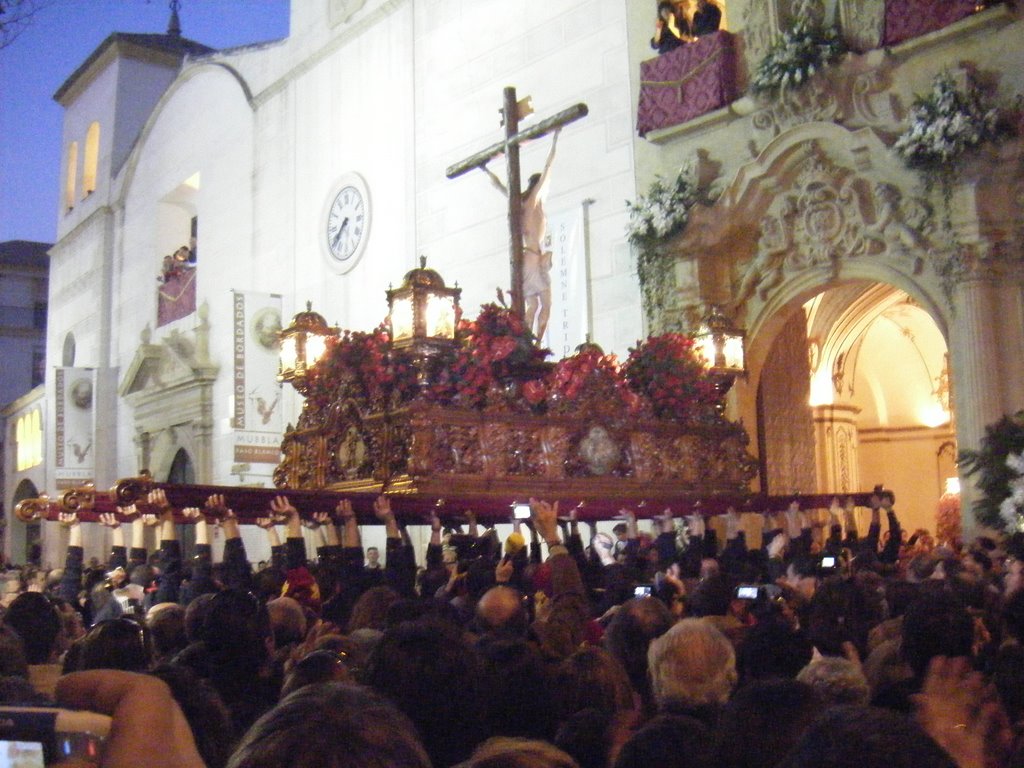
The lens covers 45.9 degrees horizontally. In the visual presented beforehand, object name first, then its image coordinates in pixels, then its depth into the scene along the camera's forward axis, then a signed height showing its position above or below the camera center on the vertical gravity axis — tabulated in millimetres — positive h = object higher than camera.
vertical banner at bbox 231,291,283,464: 21141 +2512
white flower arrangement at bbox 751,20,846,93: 13914 +5206
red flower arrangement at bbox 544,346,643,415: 10711 +1148
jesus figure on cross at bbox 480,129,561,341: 14234 +3211
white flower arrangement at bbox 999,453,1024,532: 10836 -24
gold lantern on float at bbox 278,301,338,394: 11492 +1650
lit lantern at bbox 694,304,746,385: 13320 +1805
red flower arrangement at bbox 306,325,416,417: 10023 +1228
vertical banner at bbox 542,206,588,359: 17297 +3270
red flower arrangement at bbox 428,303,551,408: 10078 +1297
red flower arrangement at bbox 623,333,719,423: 11711 +1250
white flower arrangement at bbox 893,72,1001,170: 12297 +3851
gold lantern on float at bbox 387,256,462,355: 10078 +1699
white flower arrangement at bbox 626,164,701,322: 15344 +3646
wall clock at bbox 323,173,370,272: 22234 +5484
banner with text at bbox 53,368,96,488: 28812 +2465
